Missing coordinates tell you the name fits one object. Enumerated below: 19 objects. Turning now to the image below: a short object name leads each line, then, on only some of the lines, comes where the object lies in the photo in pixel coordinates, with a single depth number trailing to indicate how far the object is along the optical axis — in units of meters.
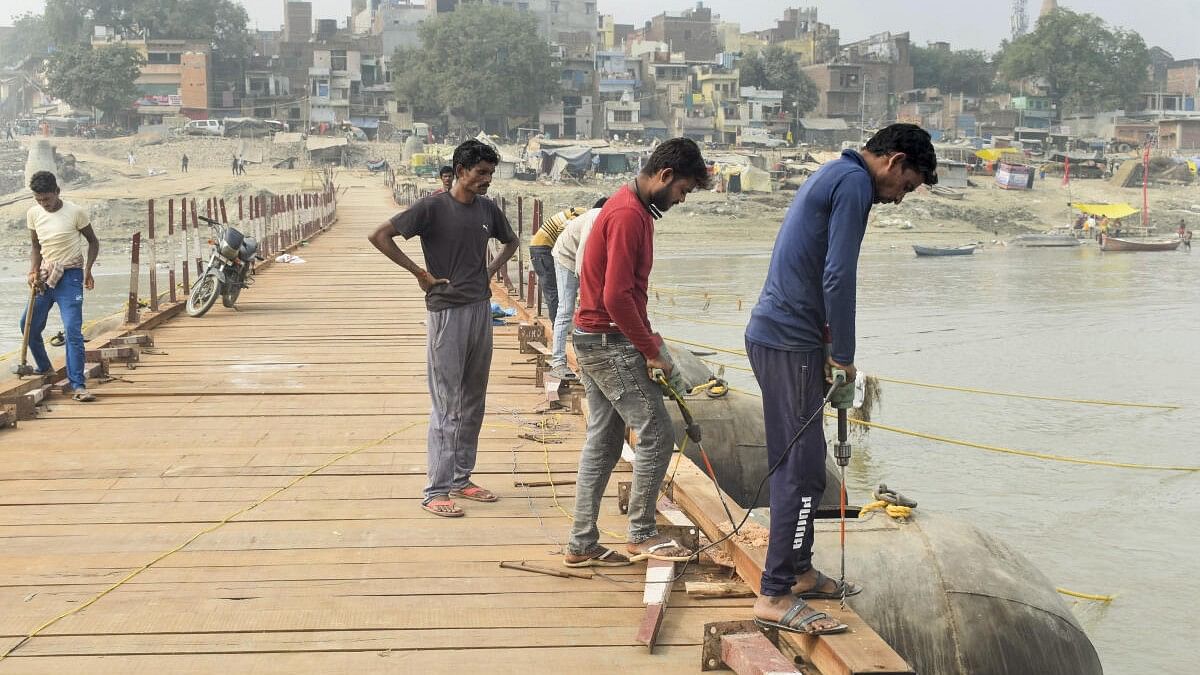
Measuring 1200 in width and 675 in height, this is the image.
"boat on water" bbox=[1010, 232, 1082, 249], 52.72
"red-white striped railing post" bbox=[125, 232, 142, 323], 11.47
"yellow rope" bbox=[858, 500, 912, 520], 5.90
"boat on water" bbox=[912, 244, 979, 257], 45.81
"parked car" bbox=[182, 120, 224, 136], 83.38
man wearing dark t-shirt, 5.98
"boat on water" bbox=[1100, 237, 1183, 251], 50.81
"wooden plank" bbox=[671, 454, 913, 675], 3.89
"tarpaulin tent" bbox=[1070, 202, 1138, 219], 59.69
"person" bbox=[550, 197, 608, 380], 9.18
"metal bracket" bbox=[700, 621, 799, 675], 4.07
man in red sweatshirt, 4.77
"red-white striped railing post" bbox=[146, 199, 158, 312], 13.12
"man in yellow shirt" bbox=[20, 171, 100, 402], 8.66
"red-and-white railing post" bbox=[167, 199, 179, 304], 13.77
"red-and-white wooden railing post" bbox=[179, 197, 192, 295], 15.35
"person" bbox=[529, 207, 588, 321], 10.48
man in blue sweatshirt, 4.08
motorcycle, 13.73
